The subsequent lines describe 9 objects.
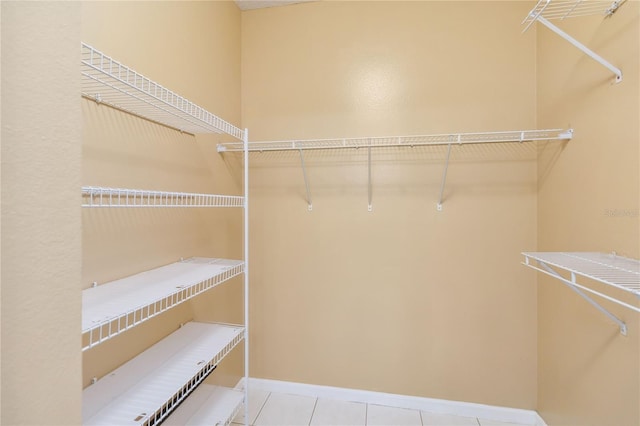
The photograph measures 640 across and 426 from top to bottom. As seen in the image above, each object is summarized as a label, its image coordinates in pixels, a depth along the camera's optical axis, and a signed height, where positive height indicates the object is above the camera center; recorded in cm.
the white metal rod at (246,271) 151 -30
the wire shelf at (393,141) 167 +45
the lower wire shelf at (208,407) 128 -89
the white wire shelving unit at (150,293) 90 -27
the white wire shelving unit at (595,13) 113 +78
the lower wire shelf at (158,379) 93 -61
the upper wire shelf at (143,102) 92 +42
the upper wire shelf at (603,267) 80 -18
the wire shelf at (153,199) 79 +6
